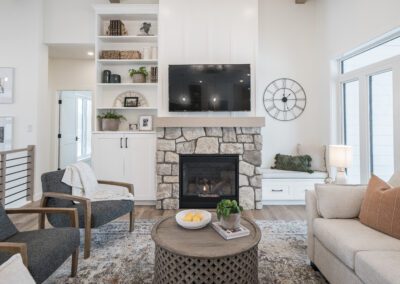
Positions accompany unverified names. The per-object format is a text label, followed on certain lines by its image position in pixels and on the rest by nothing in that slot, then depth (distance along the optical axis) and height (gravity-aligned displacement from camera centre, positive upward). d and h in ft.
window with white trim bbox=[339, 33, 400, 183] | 9.48 +1.66
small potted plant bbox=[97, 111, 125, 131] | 13.73 +1.34
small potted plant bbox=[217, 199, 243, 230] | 6.17 -1.71
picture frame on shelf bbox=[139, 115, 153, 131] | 14.28 +1.28
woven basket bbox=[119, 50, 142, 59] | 13.92 +5.05
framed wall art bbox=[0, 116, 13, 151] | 14.07 +0.82
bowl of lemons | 6.40 -1.93
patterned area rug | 6.82 -3.52
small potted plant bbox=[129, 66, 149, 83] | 13.83 +3.92
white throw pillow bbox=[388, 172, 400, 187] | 6.77 -0.96
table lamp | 9.41 -0.48
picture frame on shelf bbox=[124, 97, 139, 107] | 14.39 +2.51
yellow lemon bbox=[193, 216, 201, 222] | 6.52 -1.92
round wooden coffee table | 5.16 -2.40
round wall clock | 15.11 +2.85
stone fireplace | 12.85 -0.39
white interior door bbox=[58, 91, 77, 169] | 19.35 +1.29
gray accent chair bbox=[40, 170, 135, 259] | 7.79 -2.07
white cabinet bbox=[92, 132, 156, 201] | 13.37 -0.72
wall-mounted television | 12.79 +2.99
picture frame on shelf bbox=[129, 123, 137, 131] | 14.58 +1.08
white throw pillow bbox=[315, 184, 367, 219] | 6.94 -1.60
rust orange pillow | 5.70 -1.51
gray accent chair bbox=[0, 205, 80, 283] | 4.98 -2.23
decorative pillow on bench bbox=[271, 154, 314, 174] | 13.65 -1.00
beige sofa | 4.67 -2.16
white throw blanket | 9.17 -1.50
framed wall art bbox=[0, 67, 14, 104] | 14.08 +3.52
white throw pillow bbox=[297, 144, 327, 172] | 13.78 -0.55
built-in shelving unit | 13.75 +4.70
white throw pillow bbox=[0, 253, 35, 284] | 3.48 -1.82
